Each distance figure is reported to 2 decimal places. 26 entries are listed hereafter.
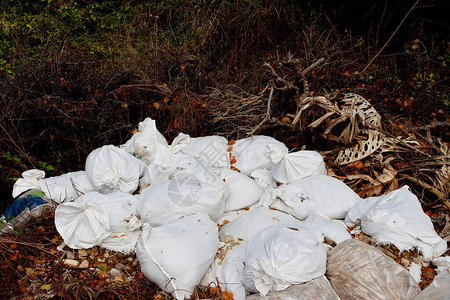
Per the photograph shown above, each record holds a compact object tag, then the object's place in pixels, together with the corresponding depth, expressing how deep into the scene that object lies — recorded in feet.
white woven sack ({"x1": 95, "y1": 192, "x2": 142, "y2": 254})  6.84
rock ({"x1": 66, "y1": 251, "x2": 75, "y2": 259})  6.68
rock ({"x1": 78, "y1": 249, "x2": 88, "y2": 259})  6.68
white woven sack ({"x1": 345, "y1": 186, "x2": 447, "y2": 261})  6.59
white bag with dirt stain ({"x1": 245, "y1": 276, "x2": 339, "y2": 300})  5.41
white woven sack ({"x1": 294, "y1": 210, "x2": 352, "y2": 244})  6.74
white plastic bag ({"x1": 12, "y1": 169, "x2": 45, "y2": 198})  8.60
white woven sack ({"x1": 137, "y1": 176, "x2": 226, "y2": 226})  7.07
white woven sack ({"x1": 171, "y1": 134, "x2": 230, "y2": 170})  9.24
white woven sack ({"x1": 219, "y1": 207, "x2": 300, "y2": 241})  7.24
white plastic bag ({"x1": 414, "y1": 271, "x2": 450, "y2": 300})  5.02
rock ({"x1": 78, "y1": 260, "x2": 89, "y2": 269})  6.48
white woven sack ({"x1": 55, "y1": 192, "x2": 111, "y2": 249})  6.68
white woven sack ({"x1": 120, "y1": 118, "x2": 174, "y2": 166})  8.98
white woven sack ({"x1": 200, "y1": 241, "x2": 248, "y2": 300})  6.10
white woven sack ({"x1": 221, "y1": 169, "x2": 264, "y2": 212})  8.22
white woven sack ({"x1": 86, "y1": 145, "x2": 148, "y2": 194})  8.12
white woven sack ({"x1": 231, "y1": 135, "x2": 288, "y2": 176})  9.34
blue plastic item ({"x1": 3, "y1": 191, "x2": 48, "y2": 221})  8.04
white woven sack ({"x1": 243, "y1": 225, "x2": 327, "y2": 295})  5.48
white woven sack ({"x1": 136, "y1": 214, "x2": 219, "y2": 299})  6.00
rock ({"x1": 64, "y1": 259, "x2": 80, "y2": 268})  6.47
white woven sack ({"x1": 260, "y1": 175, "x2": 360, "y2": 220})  7.81
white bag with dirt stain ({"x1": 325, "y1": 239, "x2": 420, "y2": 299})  5.51
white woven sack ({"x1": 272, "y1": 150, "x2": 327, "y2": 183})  8.57
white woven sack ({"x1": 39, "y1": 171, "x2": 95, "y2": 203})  8.41
